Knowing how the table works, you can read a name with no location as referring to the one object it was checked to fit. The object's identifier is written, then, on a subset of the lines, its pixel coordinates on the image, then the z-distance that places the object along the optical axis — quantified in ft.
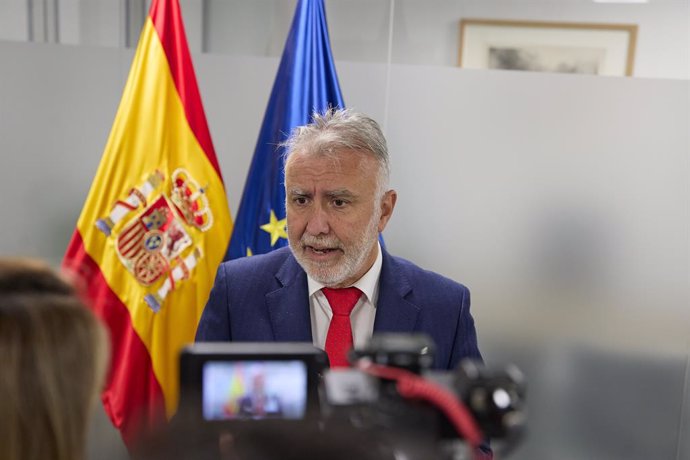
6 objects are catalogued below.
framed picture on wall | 8.02
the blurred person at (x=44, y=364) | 1.89
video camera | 1.67
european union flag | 7.38
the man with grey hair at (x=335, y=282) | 5.08
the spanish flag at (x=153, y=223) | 7.16
